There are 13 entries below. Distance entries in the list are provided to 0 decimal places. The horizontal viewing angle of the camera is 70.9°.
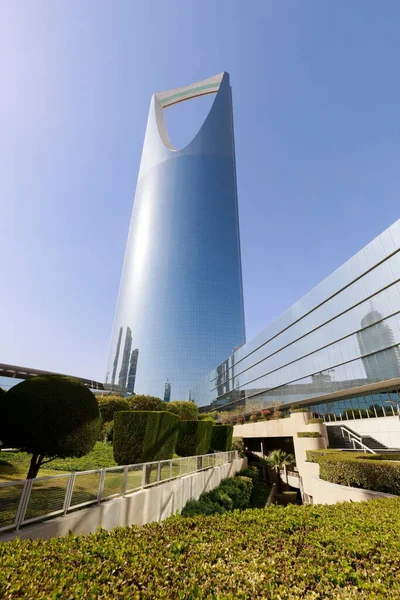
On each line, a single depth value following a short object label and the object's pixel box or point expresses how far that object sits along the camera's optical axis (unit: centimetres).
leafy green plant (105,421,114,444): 2109
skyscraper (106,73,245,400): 9244
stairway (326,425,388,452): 2195
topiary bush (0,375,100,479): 781
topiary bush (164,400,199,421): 2858
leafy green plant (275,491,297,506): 2238
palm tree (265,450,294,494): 2500
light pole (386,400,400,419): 2205
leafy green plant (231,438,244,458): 2903
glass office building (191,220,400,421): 2245
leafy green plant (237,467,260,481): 2467
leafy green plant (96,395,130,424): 2255
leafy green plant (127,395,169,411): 2448
